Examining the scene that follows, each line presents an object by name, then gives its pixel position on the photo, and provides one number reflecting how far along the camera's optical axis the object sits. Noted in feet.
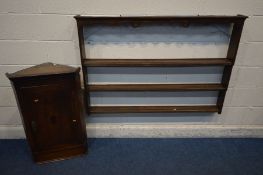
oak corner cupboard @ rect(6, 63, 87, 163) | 5.52
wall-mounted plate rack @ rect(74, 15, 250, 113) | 5.55
